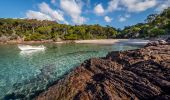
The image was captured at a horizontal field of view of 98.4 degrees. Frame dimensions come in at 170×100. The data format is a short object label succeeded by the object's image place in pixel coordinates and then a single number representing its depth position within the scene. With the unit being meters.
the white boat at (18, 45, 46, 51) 22.36
